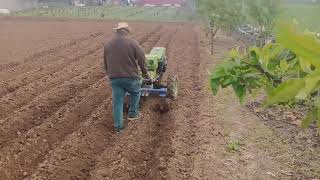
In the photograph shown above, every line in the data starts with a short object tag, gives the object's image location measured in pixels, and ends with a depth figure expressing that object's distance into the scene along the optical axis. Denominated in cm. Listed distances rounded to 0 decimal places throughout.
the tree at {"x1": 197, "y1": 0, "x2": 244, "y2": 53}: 1240
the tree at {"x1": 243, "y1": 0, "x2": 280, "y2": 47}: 1026
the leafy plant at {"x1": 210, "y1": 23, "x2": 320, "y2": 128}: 113
